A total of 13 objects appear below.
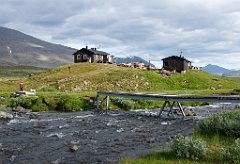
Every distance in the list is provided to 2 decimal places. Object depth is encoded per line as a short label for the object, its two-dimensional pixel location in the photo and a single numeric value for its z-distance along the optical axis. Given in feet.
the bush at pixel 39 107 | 118.93
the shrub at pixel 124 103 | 128.89
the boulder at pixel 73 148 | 54.54
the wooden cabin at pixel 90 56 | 288.02
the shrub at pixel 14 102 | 122.01
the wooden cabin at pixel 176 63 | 287.10
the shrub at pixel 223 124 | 54.76
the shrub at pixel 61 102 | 121.14
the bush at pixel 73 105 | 120.40
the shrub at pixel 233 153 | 40.13
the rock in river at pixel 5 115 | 98.45
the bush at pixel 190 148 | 42.99
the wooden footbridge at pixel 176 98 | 84.29
